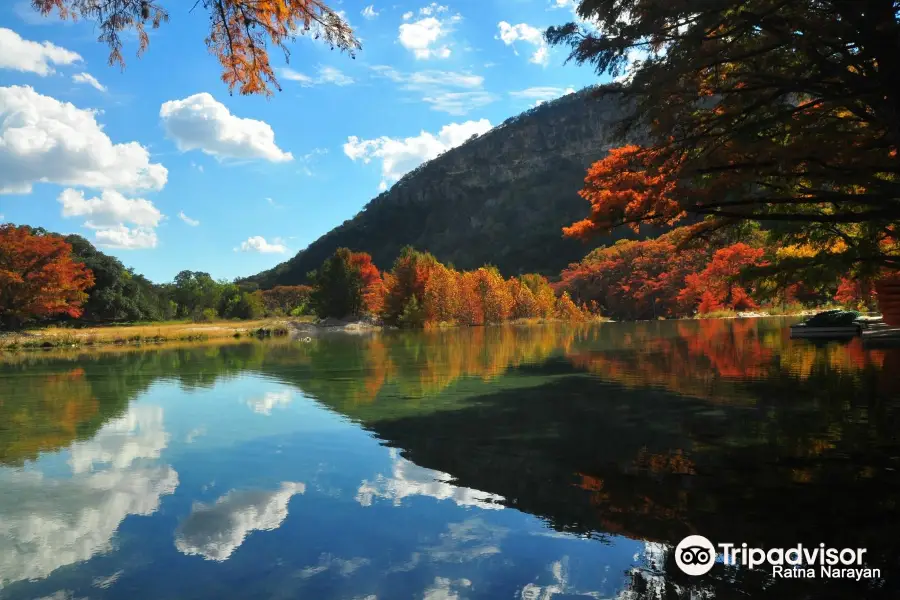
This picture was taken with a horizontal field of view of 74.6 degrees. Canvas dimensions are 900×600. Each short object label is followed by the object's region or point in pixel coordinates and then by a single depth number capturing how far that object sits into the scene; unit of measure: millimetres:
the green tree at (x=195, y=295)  80125
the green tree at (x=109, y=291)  54469
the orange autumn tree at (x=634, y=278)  62594
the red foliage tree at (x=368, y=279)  64969
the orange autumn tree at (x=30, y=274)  41250
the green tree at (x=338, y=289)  65062
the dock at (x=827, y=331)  20562
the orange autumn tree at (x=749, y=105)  6891
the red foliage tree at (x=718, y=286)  50125
